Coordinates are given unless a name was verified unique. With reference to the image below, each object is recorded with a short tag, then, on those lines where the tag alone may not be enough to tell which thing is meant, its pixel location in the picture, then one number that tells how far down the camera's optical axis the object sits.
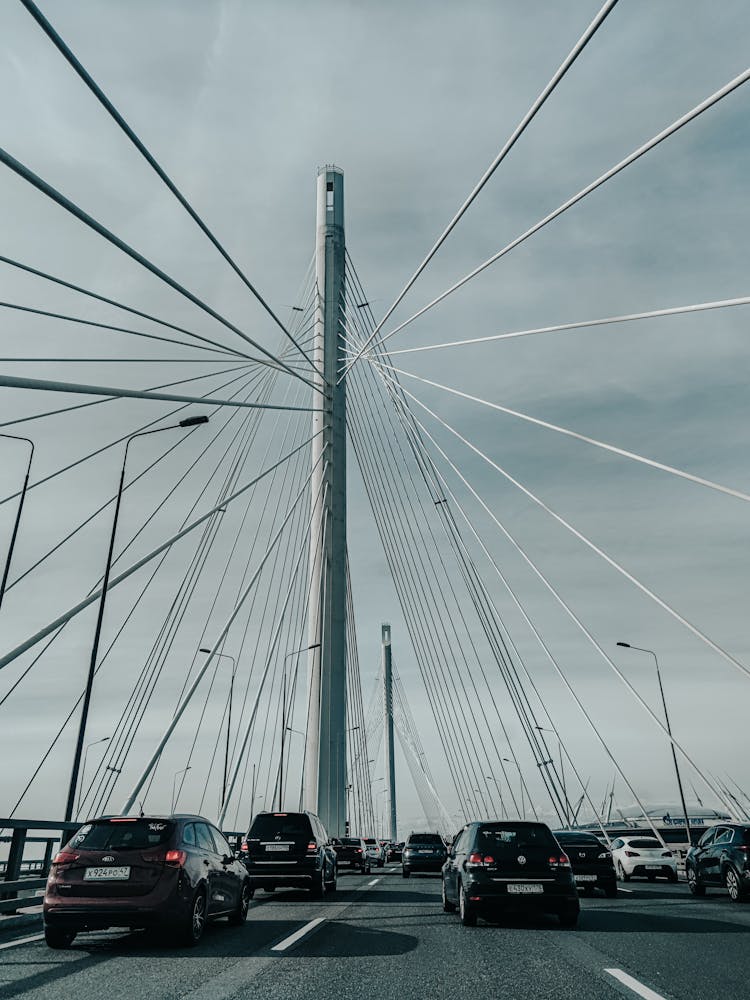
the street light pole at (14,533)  22.92
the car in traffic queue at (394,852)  58.68
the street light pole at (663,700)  39.06
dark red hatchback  9.28
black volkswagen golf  11.98
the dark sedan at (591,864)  19.38
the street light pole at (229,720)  48.78
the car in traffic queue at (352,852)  29.73
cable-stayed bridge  9.77
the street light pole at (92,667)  18.25
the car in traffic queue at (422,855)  28.09
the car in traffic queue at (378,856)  40.31
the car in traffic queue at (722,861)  16.44
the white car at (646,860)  25.48
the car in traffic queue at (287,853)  17.12
